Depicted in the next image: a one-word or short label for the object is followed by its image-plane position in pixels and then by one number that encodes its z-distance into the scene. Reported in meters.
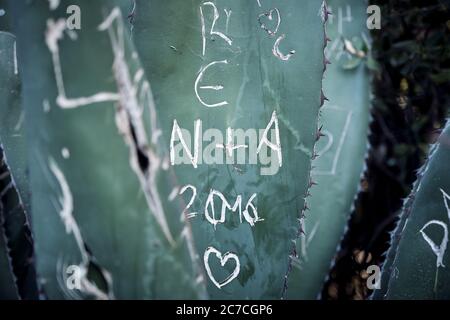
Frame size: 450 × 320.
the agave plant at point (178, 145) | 0.70
